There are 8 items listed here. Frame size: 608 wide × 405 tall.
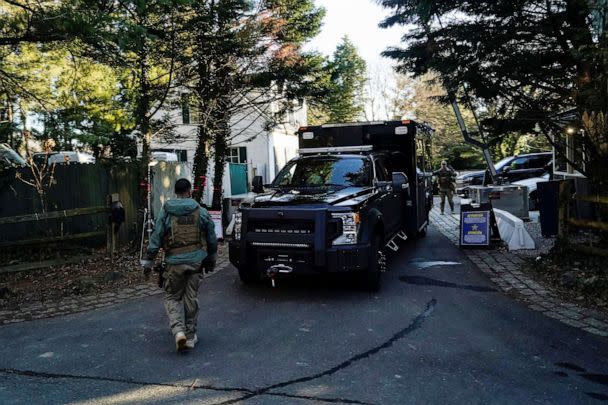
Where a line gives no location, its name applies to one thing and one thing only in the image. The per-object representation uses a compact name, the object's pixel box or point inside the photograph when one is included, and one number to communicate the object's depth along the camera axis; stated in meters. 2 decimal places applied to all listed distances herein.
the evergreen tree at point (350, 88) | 49.97
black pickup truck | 6.62
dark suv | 20.14
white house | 20.55
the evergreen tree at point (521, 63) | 7.83
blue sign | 10.66
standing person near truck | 17.97
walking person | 5.07
